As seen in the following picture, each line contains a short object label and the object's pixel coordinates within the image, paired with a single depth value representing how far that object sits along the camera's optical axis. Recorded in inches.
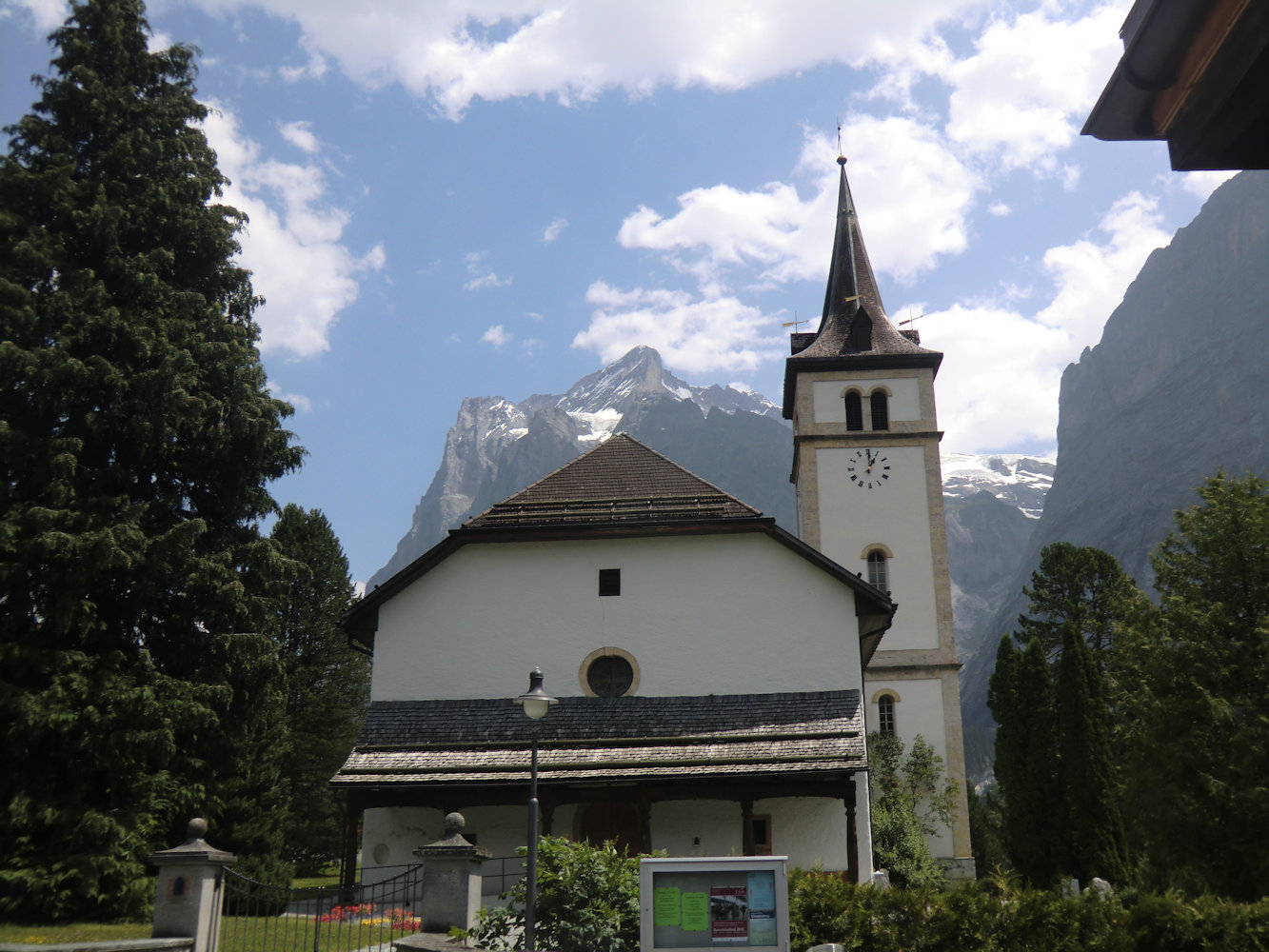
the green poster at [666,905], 386.9
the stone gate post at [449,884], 472.4
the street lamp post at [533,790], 430.9
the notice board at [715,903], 384.5
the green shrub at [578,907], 436.5
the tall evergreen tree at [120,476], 653.3
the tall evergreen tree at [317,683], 1430.9
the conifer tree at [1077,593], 1713.8
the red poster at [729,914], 385.7
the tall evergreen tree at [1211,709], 655.1
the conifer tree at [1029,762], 1181.1
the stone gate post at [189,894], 438.6
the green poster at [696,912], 385.7
